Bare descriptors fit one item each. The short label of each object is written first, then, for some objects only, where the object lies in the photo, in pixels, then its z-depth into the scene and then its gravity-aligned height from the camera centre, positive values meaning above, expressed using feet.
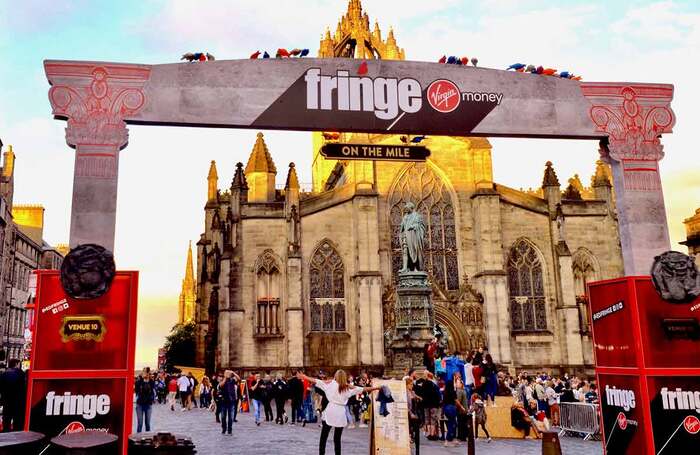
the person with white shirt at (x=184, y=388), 83.92 -3.49
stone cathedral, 100.22 +15.19
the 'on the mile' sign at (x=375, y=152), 34.55 +11.19
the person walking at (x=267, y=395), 60.70 -3.38
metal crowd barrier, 49.87 -5.38
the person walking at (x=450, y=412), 43.88 -3.90
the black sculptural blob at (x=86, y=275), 25.91 +3.62
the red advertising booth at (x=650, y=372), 26.43 -0.91
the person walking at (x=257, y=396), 58.80 -3.37
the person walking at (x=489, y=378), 54.19 -2.00
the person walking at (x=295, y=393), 59.77 -3.19
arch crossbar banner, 30.73 +13.32
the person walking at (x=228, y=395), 48.65 -2.68
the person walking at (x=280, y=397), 60.76 -3.56
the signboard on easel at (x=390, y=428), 30.55 -3.42
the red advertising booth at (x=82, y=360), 24.88 +0.16
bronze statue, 58.29 +10.61
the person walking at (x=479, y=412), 45.48 -4.22
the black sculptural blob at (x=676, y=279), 27.63 +3.13
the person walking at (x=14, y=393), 35.37 -1.53
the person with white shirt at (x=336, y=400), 28.89 -1.90
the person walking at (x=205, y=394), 87.10 -4.52
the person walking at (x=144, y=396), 46.96 -2.51
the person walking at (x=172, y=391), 79.51 -3.62
